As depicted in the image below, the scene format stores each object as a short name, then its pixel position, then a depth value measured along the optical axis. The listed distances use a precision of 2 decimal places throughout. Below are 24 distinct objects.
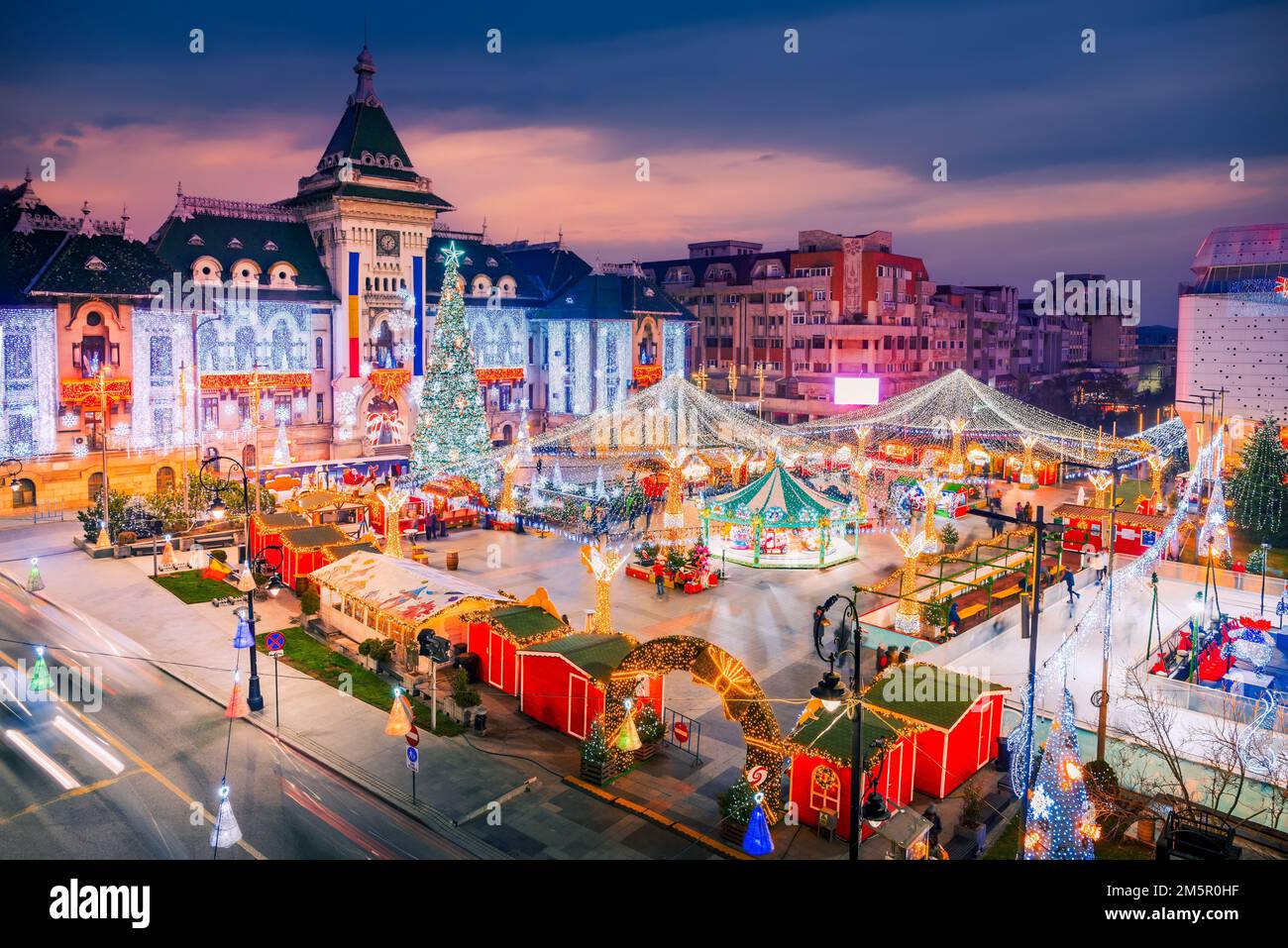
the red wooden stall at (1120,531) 39.66
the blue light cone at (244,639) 22.25
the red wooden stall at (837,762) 17.09
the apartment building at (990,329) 96.81
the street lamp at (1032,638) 13.96
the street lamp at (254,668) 22.14
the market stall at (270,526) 33.69
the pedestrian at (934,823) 16.55
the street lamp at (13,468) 43.28
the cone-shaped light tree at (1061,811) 15.55
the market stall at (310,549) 31.69
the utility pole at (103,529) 36.53
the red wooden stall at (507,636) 22.81
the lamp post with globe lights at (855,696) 11.48
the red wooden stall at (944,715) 18.81
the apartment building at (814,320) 81.38
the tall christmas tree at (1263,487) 40.75
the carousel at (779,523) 36.81
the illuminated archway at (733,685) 17.11
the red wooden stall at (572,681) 20.64
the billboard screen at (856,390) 77.31
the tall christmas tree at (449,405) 46.84
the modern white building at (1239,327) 60.19
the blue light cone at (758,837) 16.03
